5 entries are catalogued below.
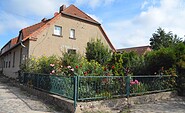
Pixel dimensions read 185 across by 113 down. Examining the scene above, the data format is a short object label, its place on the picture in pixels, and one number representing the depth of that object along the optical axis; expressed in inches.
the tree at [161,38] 1065.8
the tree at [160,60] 283.9
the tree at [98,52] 371.3
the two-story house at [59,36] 442.5
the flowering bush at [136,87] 206.0
